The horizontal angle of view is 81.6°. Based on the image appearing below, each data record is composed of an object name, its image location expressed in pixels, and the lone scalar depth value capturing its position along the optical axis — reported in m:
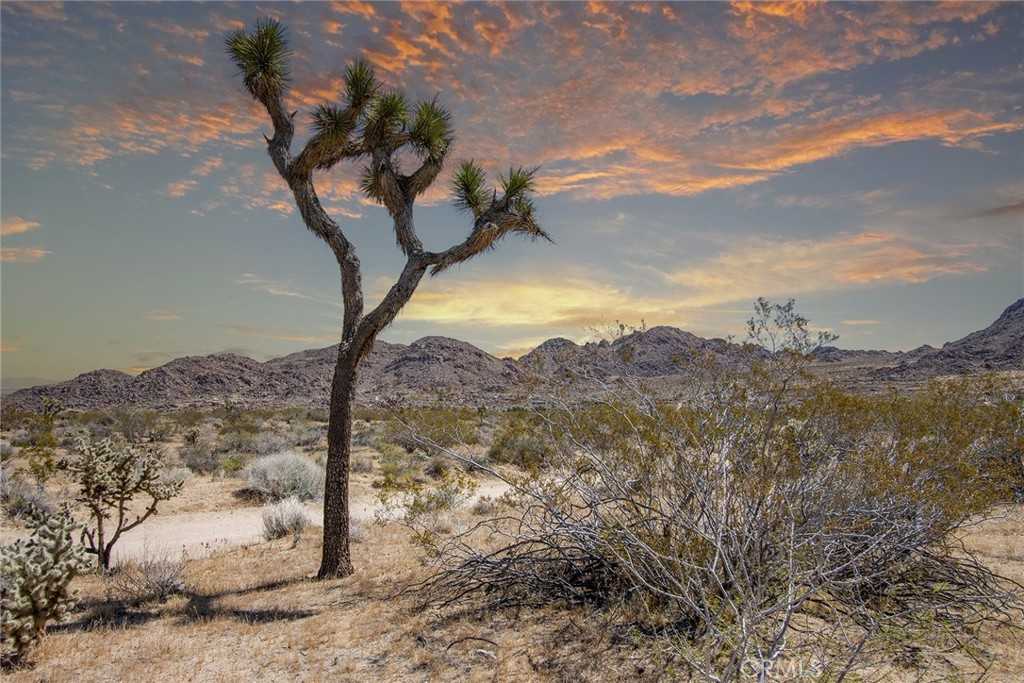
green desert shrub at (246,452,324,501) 15.52
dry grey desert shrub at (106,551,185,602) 7.81
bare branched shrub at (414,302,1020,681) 5.50
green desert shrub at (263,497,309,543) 11.55
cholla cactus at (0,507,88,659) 5.61
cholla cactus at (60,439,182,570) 8.54
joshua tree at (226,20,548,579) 8.31
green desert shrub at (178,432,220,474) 18.64
